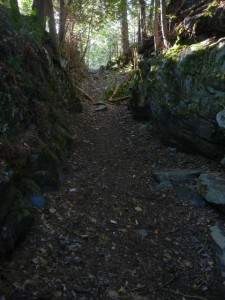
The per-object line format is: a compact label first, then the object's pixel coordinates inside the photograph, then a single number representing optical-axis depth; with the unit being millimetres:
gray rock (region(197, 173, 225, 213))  4945
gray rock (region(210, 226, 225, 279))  3958
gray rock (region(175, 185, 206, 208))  5280
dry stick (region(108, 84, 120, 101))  12418
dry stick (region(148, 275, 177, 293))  3643
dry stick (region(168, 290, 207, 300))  3588
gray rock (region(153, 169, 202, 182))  5824
